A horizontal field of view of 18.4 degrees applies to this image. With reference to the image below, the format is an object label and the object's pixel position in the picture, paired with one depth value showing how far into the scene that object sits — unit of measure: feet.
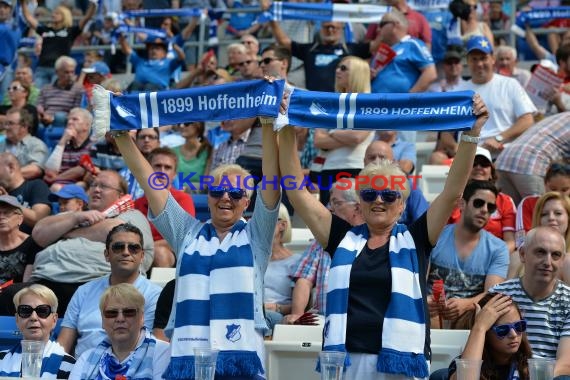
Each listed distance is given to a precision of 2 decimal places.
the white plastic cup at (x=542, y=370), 23.90
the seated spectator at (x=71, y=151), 54.73
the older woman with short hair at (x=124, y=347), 29.43
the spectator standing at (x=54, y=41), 75.39
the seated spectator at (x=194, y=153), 54.06
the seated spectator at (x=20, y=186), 49.26
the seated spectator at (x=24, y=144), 55.68
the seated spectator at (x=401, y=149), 47.64
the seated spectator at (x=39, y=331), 31.35
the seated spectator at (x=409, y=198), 41.72
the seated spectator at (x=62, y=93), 68.57
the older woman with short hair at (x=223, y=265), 27.37
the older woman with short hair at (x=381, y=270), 26.31
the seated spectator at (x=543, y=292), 30.02
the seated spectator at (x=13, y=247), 41.21
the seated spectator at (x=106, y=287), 35.34
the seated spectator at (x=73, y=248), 39.14
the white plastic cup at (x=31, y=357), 26.89
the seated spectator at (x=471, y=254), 37.14
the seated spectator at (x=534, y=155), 45.93
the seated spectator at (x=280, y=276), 38.67
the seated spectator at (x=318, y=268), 37.54
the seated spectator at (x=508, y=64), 58.58
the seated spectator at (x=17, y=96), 67.94
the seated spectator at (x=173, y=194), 42.63
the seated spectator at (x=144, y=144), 50.57
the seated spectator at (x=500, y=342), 28.06
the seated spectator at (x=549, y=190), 41.40
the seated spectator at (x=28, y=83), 70.79
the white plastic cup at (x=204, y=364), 25.03
